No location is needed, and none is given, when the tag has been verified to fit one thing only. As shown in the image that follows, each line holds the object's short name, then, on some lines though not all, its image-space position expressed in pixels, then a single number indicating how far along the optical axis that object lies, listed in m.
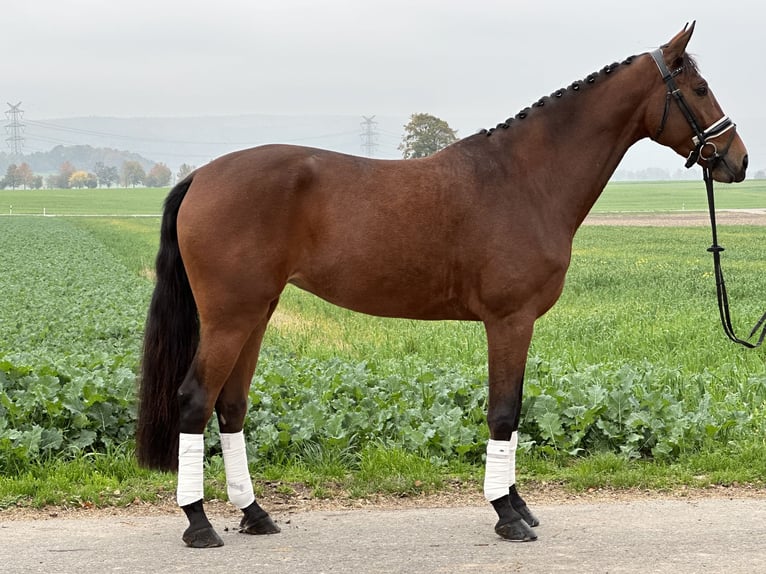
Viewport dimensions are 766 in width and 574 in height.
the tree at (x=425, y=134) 76.69
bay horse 5.29
